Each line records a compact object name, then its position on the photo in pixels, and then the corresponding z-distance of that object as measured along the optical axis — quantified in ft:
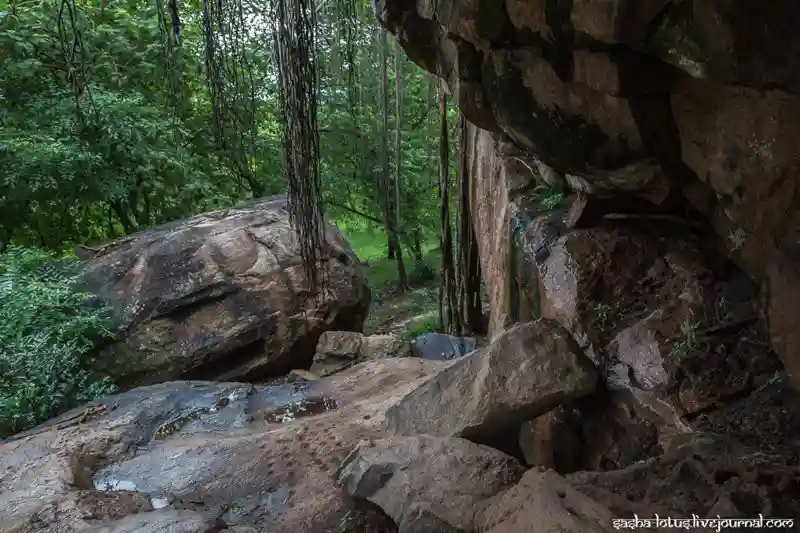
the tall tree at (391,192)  19.83
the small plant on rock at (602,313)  10.98
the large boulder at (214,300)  21.70
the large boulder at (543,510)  6.61
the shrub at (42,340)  18.47
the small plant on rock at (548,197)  14.19
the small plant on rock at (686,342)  9.41
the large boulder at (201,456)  11.18
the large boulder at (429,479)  8.23
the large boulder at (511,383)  9.86
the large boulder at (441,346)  21.88
